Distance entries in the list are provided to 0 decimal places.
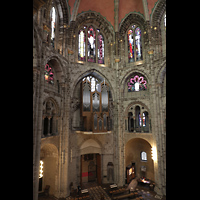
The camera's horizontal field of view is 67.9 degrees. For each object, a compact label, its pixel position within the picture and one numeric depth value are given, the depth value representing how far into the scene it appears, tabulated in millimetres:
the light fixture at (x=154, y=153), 14914
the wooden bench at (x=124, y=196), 12962
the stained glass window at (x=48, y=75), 13093
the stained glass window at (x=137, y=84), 17281
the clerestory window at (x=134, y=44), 17986
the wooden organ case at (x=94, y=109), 15288
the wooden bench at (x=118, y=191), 13727
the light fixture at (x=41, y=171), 13110
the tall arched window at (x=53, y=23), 13920
